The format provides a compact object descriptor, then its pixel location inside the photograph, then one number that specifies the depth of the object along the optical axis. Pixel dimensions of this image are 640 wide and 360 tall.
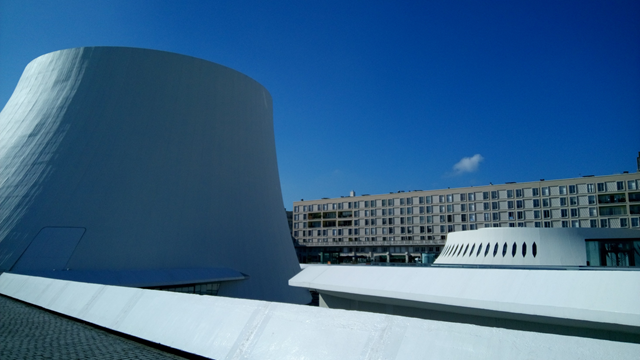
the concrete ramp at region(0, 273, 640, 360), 3.27
